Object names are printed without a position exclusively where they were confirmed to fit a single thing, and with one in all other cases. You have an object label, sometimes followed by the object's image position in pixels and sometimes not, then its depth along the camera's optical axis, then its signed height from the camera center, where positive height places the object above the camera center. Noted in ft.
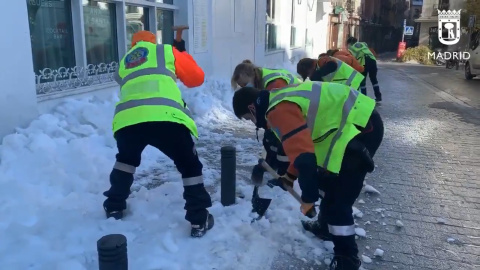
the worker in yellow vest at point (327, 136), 7.91 -1.80
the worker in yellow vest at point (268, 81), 12.57 -1.11
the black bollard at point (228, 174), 12.32 -3.73
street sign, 113.87 +3.22
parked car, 55.21 -2.62
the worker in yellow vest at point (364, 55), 30.58 -0.93
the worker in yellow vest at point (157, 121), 9.67 -1.73
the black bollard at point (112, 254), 6.53 -3.18
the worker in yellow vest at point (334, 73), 17.88 -1.26
